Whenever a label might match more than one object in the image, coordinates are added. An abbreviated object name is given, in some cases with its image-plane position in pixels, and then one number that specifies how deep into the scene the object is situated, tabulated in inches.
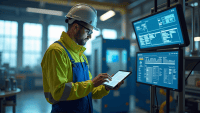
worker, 46.4
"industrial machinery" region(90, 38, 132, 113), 170.4
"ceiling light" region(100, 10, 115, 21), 225.9
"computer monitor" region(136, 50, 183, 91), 48.4
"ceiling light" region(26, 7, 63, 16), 225.8
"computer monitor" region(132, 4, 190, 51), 47.1
